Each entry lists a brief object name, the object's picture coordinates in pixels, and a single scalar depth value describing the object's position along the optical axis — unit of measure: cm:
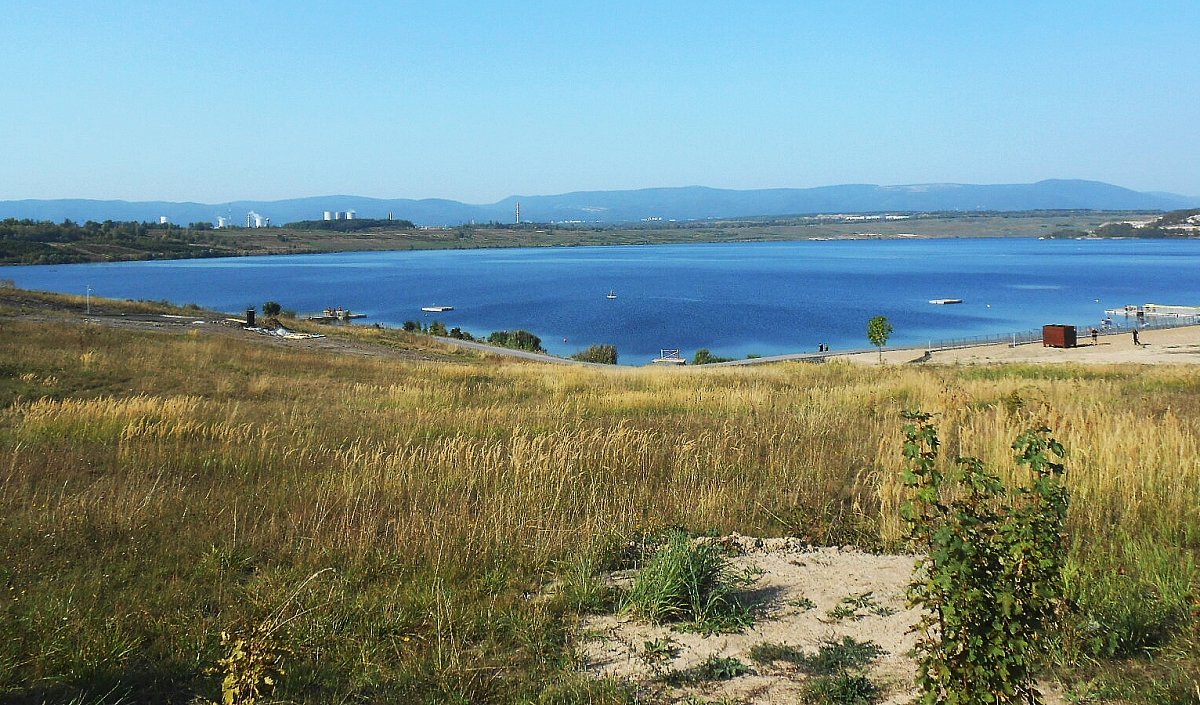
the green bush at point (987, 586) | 356
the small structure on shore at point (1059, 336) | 4875
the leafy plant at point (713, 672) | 446
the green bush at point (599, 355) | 5088
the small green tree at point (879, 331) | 4791
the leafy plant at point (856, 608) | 521
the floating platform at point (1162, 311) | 7744
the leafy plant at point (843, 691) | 416
